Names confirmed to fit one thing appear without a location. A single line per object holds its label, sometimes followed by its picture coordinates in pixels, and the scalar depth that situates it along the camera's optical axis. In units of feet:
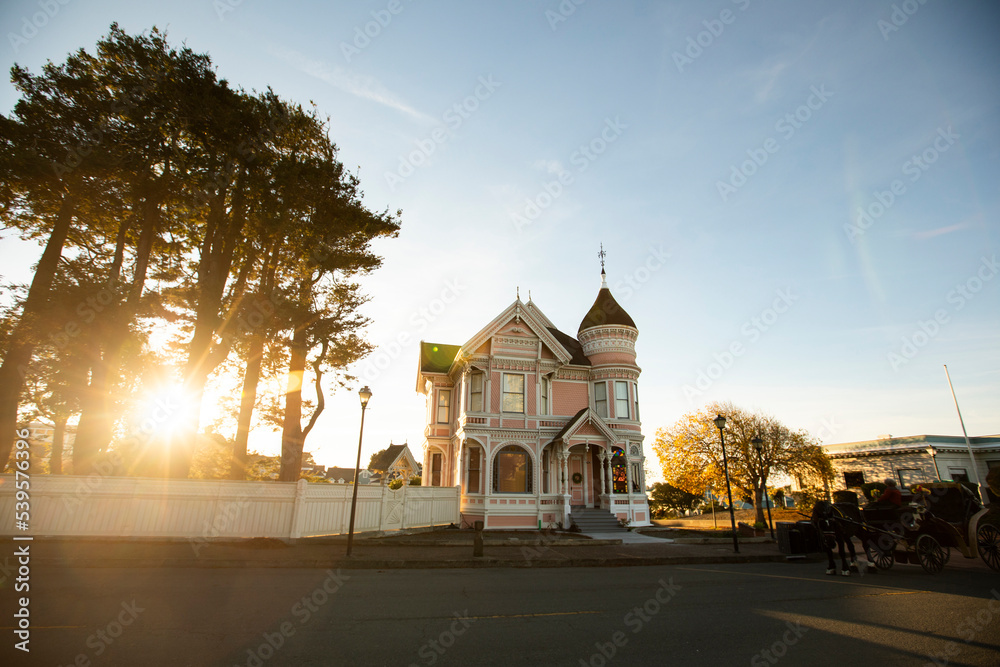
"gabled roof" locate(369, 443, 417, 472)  198.18
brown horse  33.50
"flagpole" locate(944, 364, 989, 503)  111.49
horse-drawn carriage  33.46
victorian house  76.59
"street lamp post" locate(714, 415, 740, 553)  52.89
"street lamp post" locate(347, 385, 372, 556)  47.80
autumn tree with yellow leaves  104.01
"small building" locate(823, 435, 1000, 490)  116.16
